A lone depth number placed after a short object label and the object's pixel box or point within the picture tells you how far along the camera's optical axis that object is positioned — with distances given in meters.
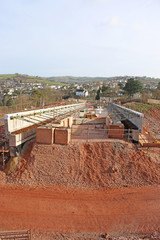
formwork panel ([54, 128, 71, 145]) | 11.46
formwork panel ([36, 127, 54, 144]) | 11.41
